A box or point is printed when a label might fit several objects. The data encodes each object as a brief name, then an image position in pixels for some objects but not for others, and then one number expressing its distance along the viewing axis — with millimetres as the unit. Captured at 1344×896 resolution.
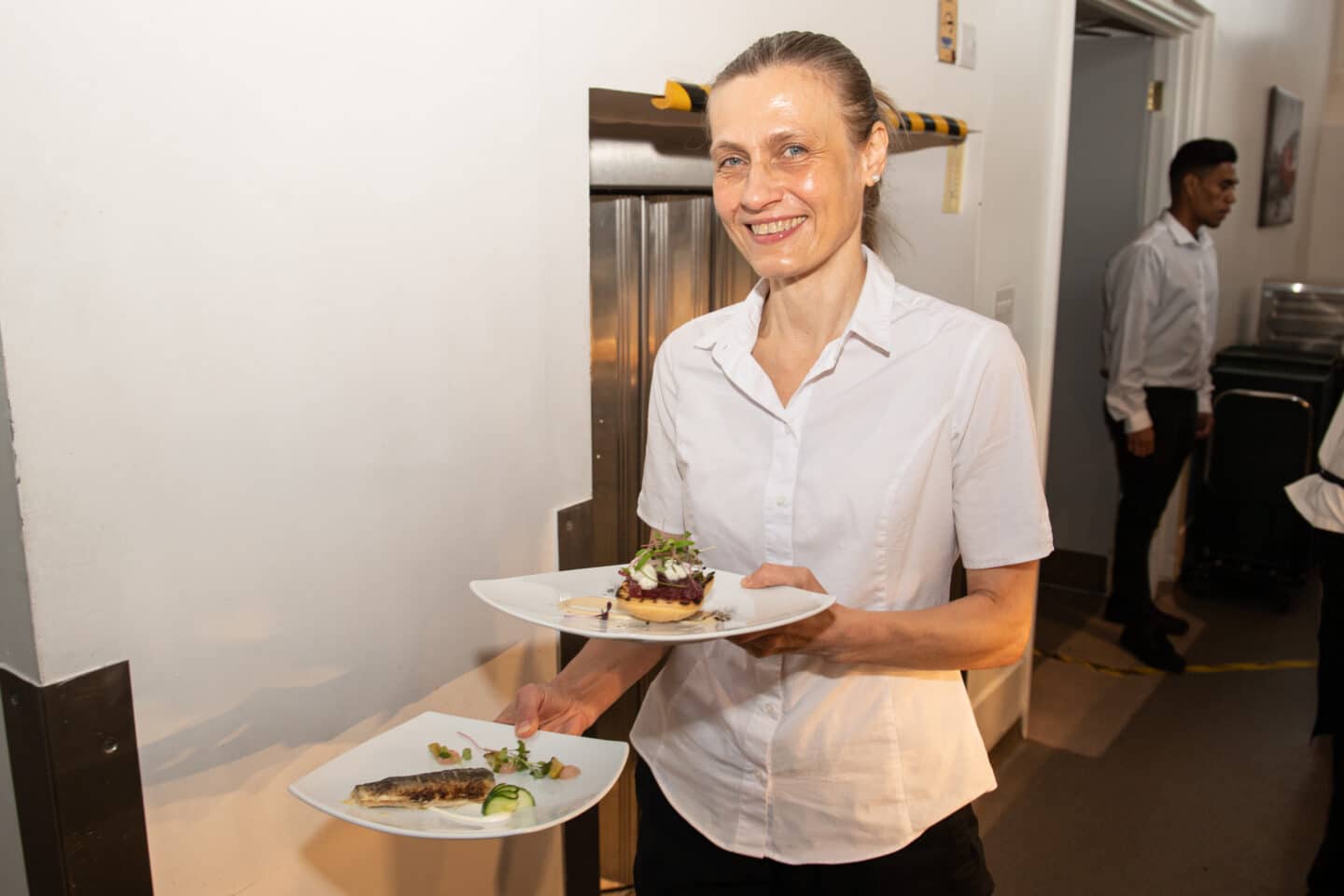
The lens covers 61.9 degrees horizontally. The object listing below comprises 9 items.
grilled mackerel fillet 1157
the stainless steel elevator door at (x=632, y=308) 2084
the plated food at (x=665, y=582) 1267
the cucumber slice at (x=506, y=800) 1194
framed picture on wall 5621
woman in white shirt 1301
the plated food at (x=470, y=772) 1110
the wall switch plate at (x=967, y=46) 2705
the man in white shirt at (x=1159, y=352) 4004
